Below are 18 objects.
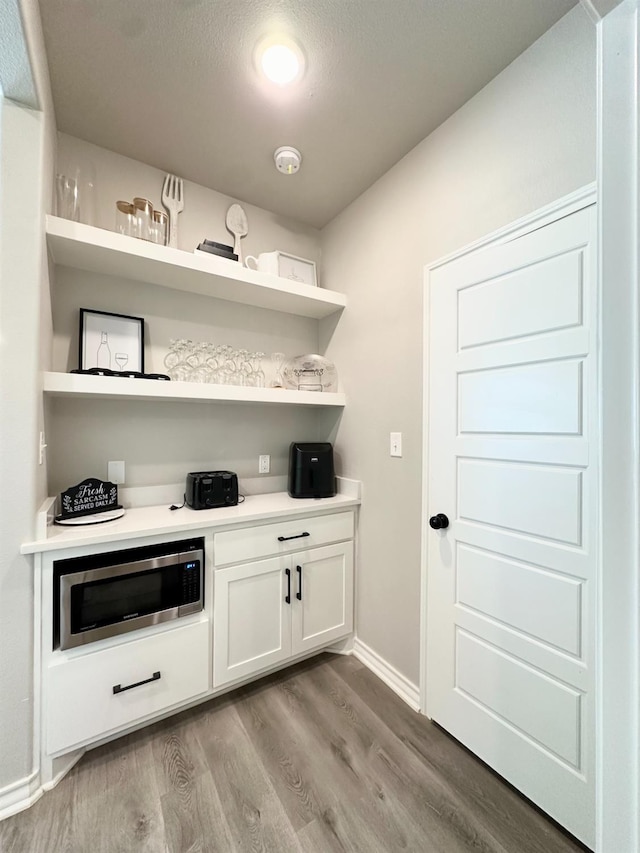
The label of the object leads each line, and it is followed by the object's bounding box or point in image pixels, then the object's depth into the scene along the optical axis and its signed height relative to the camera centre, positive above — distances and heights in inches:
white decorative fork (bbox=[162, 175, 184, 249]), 78.0 +50.6
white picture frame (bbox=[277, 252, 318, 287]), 89.4 +40.9
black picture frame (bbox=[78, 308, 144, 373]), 69.6 +17.4
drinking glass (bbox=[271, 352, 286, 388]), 93.4 +16.4
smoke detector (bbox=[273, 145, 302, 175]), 71.5 +54.6
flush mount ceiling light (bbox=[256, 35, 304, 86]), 52.4 +55.8
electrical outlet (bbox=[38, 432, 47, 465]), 54.7 -3.2
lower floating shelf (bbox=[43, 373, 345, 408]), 58.3 +7.1
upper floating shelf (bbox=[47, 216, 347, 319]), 60.4 +31.2
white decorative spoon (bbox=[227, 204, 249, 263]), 86.0 +49.6
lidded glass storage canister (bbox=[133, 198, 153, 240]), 69.4 +41.0
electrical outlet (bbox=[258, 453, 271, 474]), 91.0 -9.1
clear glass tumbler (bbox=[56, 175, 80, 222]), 64.9 +41.7
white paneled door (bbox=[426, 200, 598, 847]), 46.3 -11.8
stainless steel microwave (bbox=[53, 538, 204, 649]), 53.9 -26.8
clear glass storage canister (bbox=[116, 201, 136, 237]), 68.3 +40.0
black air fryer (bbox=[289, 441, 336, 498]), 84.0 -10.0
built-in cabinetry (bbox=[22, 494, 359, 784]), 53.4 -35.8
